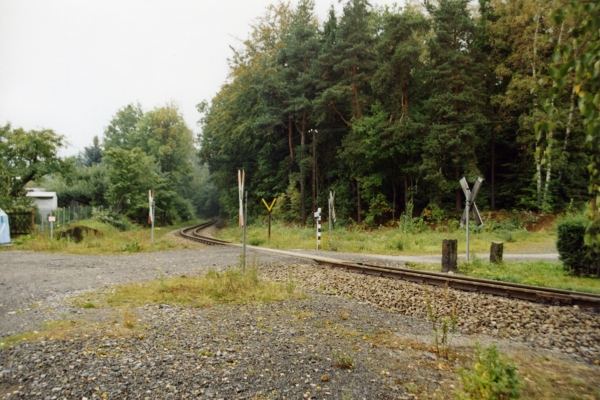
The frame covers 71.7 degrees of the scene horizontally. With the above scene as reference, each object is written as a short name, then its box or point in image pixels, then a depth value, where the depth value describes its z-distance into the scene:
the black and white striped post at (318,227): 17.95
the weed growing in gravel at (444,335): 4.81
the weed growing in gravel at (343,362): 4.36
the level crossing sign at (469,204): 12.14
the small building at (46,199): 39.86
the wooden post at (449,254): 11.48
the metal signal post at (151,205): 19.73
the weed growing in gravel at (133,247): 17.46
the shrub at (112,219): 31.16
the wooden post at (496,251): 12.96
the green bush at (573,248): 10.88
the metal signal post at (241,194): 8.82
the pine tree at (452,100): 28.50
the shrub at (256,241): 21.21
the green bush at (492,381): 3.30
